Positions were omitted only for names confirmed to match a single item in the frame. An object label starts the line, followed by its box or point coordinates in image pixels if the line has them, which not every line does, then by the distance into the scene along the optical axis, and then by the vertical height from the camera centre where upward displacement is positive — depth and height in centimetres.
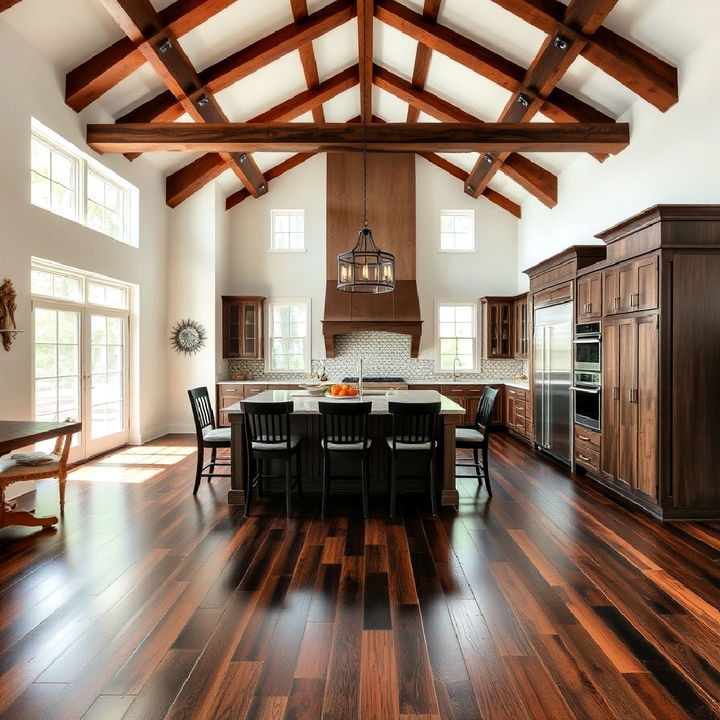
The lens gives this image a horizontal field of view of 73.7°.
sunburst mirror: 787 +40
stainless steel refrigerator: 549 -21
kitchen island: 415 -79
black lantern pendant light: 428 +80
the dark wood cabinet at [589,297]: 479 +66
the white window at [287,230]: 878 +241
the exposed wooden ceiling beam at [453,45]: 535 +357
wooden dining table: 314 -51
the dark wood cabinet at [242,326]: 843 +62
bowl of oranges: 457 -29
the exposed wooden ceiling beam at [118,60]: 451 +301
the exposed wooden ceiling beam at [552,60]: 418 +302
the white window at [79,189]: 482 +202
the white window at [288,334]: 871 +50
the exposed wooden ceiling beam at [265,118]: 695 +358
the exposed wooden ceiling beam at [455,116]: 694 +358
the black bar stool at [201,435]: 441 -68
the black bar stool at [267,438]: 382 -64
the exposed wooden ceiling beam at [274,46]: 539 +359
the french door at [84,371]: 499 -11
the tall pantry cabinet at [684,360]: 374 +1
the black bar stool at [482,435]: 440 -69
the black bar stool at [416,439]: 378 -64
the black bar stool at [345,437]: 374 -63
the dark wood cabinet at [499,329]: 848 +57
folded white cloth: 368 -75
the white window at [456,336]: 877 +46
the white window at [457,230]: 886 +242
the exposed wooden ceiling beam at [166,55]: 418 +302
